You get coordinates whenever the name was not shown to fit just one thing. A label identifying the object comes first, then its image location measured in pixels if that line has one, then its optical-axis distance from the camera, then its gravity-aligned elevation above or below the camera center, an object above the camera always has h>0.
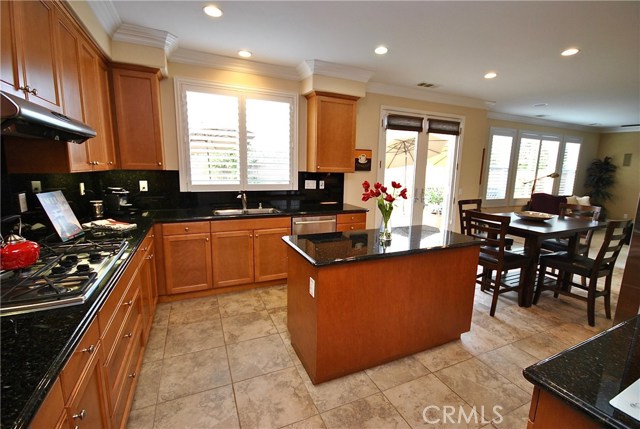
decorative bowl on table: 3.42 -0.46
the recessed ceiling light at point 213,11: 2.25 +1.28
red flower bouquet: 2.15 -0.18
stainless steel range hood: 1.07 +0.20
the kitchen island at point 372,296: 1.86 -0.86
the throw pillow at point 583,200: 6.58 -0.47
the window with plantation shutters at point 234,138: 3.31 +0.41
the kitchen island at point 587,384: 0.66 -0.52
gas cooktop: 1.12 -0.51
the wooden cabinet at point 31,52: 1.33 +0.59
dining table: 2.92 -0.57
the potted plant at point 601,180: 7.22 +0.00
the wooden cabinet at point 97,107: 2.20 +0.51
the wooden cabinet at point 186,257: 2.91 -0.90
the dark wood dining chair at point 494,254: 2.79 -0.80
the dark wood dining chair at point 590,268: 2.74 -0.91
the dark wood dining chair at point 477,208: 3.48 -0.40
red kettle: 1.31 -0.41
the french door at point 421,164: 4.44 +0.19
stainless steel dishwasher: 3.45 -0.62
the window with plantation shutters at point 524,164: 5.97 +0.33
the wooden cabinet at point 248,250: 3.12 -0.89
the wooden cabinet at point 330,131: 3.65 +0.55
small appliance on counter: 2.82 -0.32
